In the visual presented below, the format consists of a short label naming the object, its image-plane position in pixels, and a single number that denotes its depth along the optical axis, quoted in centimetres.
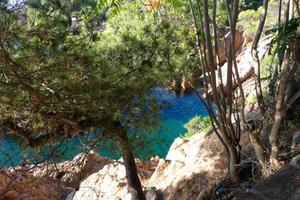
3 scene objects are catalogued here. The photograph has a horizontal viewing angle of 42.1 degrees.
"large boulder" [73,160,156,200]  689
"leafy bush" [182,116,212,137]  1033
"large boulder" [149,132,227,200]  514
